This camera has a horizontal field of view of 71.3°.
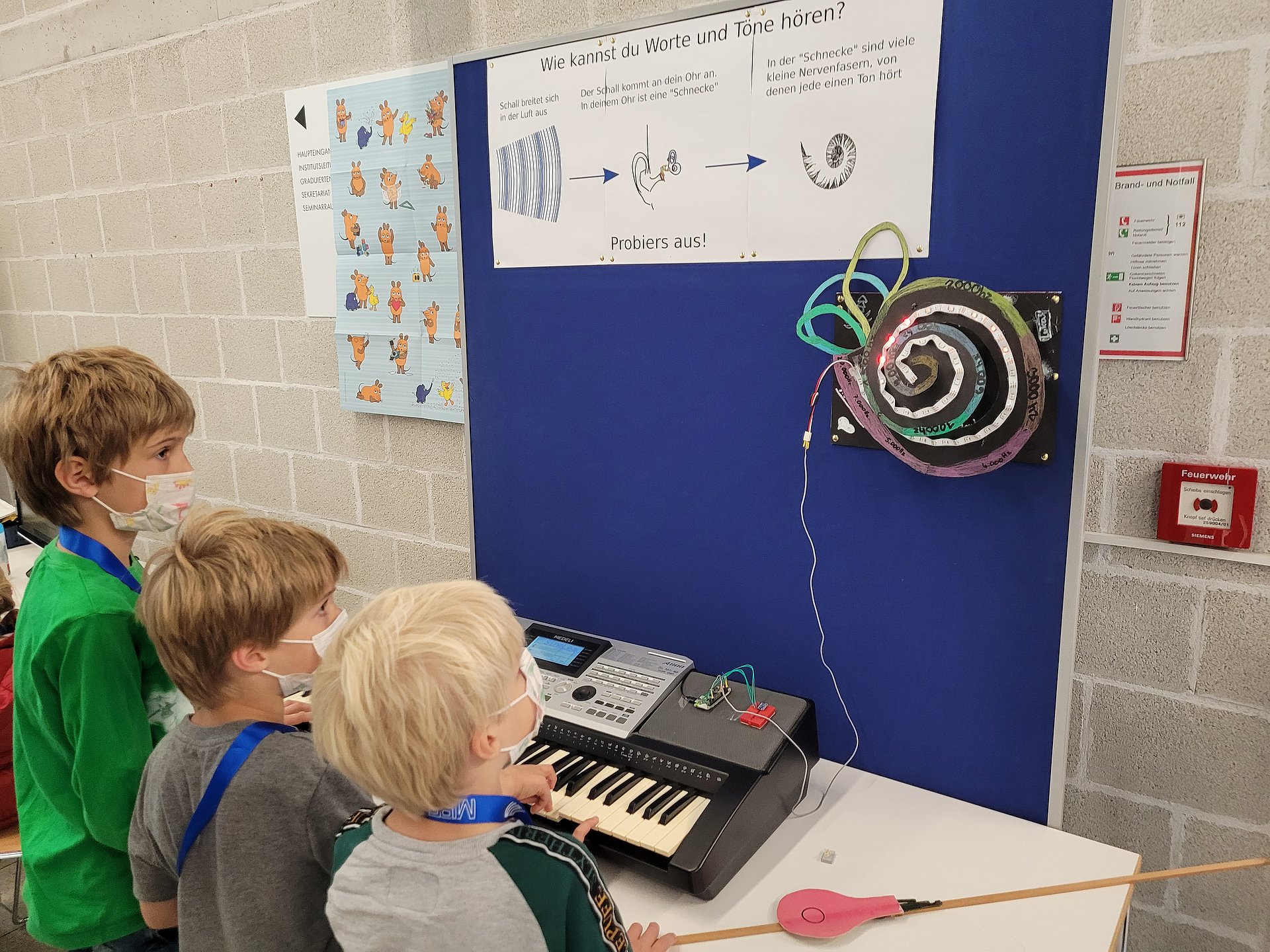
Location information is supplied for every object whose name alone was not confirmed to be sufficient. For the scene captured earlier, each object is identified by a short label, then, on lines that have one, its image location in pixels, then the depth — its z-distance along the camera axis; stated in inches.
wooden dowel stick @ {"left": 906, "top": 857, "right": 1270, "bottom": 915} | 41.9
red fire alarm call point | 51.8
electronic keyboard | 44.2
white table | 40.8
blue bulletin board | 44.4
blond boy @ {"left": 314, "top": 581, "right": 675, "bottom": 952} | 33.9
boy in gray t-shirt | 42.1
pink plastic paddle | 40.9
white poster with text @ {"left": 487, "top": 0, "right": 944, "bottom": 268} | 47.5
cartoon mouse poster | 78.6
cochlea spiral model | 44.6
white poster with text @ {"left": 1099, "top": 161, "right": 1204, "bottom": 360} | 51.3
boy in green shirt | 47.4
